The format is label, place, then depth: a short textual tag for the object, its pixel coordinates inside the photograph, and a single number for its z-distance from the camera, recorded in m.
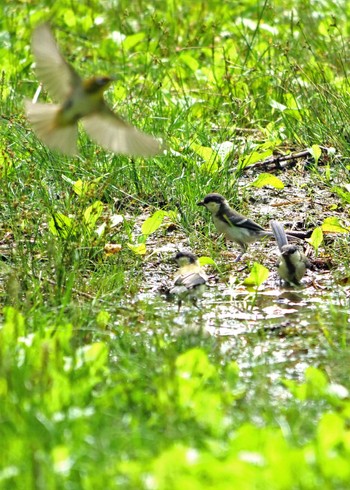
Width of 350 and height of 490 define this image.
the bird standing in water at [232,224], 14.93
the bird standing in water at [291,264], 14.01
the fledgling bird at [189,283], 13.16
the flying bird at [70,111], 12.22
